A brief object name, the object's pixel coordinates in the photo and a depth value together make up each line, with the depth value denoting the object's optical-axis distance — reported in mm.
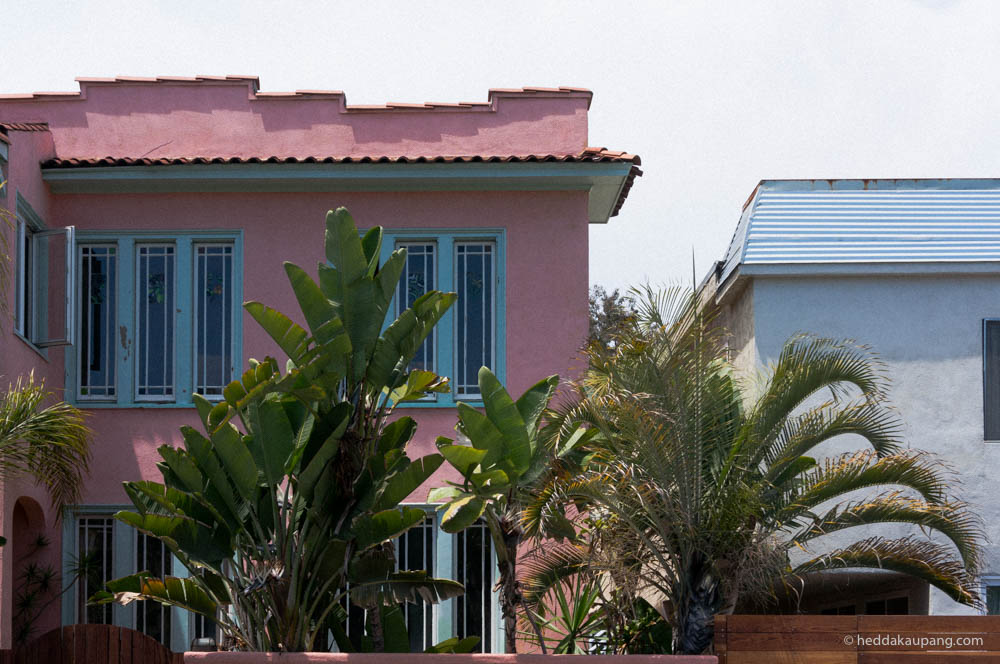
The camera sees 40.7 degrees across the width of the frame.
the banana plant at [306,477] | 13062
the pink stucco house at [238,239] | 16094
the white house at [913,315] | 16094
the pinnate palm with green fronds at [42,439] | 12430
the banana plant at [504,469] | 12758
